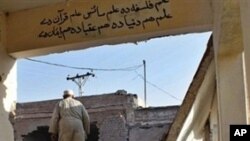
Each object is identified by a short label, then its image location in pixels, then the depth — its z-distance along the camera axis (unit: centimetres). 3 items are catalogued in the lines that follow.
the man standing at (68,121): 496
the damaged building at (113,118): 1040
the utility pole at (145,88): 1163
